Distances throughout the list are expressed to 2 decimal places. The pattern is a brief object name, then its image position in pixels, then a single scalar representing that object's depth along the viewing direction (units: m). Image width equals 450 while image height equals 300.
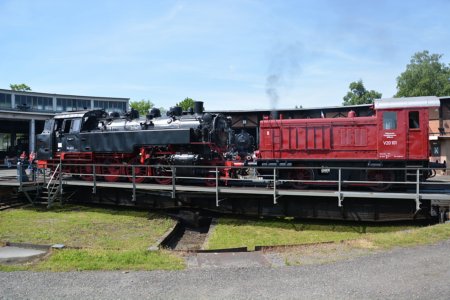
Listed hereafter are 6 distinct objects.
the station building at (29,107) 38.09
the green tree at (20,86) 83.60
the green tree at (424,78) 51.91
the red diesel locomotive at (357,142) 12.95
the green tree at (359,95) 66.96
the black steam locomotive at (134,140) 14.41
